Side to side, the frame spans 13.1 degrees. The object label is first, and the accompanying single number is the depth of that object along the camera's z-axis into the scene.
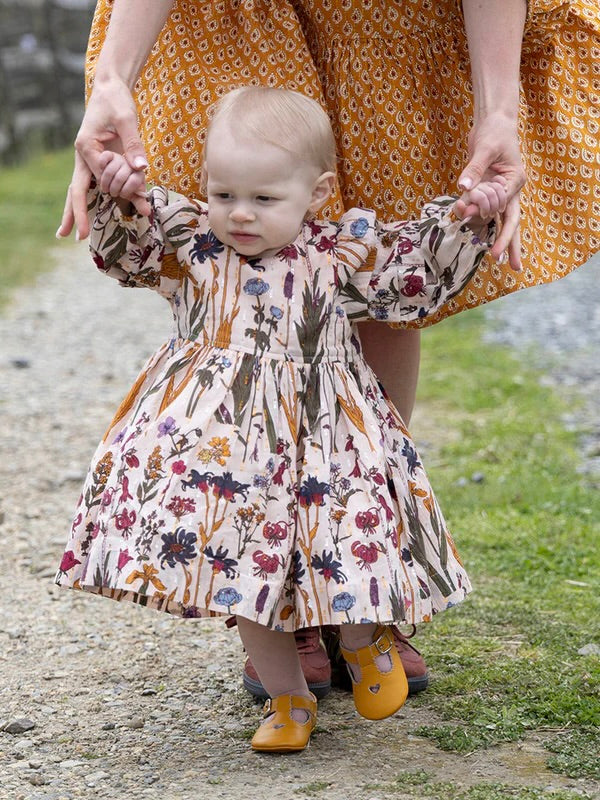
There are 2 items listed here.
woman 5.13
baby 4.44
